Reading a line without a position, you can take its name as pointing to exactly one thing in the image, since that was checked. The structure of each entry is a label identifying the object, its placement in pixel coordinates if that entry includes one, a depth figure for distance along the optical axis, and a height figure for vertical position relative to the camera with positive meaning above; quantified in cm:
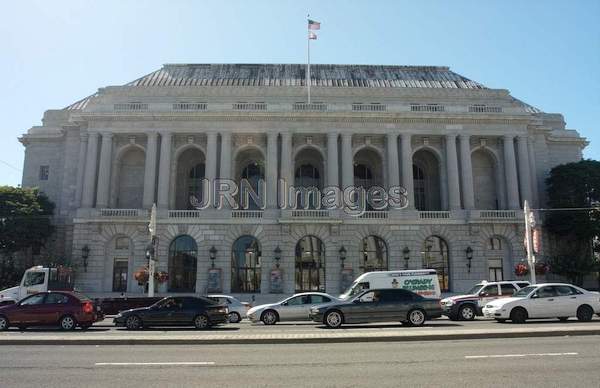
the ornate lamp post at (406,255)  4231 +167
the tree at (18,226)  4150 +437
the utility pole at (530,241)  3263 +239
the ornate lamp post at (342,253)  4181 +184
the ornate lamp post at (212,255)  4156 +167
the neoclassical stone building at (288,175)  4234 +996
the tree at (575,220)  4131 +496
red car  1992 -172
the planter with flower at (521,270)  3672 +25
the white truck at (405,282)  2803 -52
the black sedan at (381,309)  1945 -152
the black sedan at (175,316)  2069 -188
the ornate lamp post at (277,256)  4159 +158
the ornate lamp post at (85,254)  4122 +177
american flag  4481 +2398
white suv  2428 -137
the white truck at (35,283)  3034 -62
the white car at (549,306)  2092 -149
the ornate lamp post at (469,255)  4220 +166
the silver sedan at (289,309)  2383 -184
